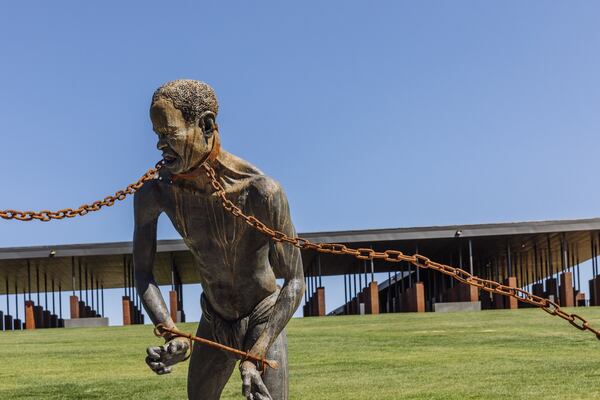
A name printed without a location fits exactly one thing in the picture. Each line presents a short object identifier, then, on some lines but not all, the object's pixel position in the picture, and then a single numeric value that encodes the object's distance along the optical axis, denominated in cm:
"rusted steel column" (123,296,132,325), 3917
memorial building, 3925
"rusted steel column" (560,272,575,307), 3988
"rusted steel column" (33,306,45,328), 4591
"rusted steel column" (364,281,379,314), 3909
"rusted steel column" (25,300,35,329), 3959
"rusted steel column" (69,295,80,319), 4003
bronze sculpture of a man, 586
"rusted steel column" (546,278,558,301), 4452
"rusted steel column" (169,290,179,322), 3797
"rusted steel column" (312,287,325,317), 3981
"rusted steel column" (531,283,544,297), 4784
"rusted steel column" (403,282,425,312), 3897
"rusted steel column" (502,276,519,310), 3805
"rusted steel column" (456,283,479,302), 3838
